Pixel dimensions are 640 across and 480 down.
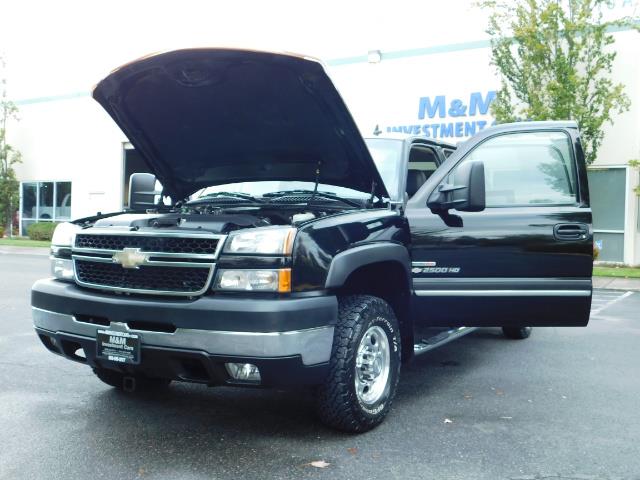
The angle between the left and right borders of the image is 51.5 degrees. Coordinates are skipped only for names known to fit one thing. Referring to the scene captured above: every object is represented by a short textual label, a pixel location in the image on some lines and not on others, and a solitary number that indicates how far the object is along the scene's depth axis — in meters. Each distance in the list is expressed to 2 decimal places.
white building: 17.66
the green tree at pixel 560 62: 16.20
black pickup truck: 3.38
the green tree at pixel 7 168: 30.22
